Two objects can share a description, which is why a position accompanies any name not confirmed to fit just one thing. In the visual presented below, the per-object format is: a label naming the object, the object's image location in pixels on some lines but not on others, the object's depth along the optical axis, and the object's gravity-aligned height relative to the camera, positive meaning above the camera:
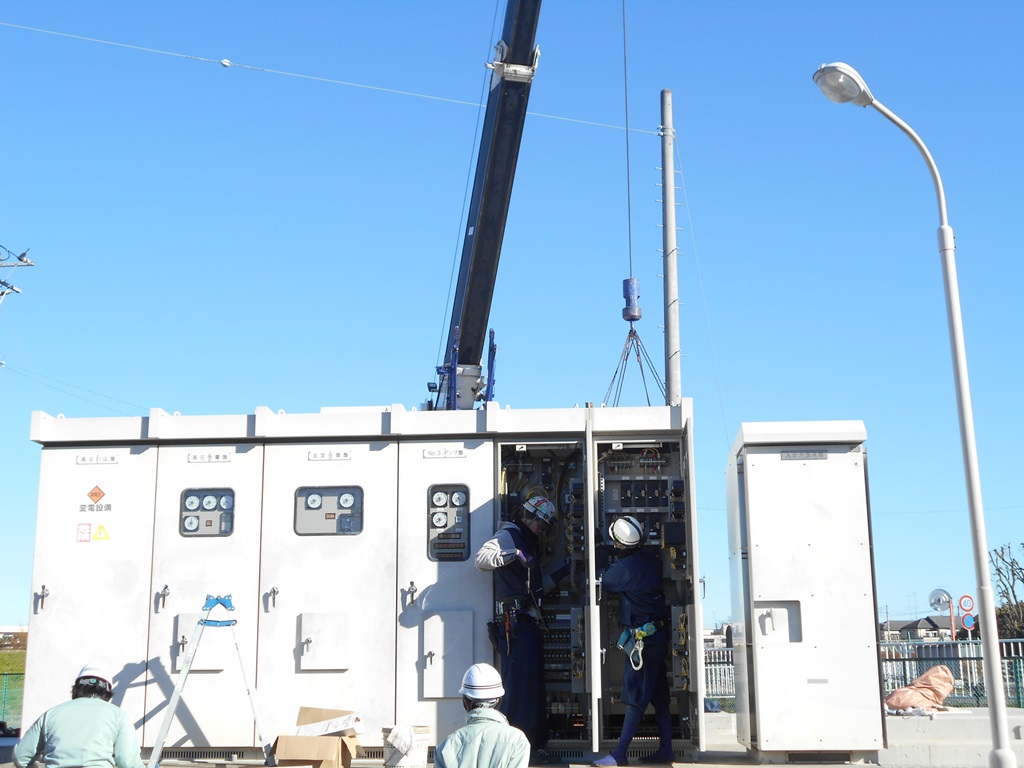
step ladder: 10.78 -0.27
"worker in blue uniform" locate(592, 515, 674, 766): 10.85 +0.20
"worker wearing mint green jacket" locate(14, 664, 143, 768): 6.25 -0.43
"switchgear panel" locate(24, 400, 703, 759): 11.41 +0.89
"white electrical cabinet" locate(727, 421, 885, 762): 10.73 +0.47
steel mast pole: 17.89 +5.86
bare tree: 38.78 +1.35
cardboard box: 10.38 -0.85
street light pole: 8.16 +1.62
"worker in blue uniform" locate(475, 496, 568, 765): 11.02 +0.28
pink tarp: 13.48 -0.52
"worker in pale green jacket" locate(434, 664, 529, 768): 5.29 -0.39
